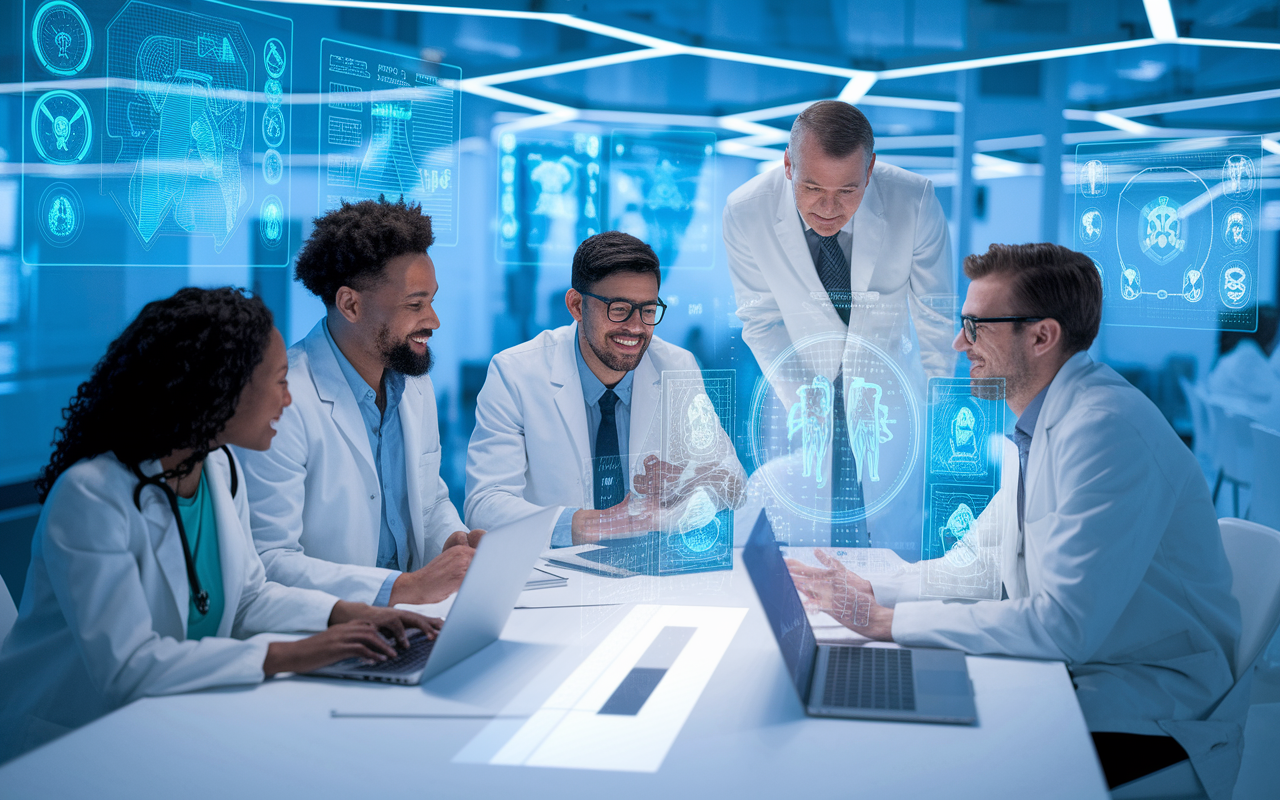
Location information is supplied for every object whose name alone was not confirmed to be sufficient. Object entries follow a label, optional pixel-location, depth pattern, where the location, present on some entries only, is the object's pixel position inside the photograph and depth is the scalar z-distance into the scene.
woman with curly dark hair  1.53
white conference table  1.25
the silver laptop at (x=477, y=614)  1.58
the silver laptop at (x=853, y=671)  1.47
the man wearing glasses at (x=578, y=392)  2.84
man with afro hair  2.32
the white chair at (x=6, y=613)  1.92
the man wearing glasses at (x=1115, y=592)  1.77
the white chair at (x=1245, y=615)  1.79
